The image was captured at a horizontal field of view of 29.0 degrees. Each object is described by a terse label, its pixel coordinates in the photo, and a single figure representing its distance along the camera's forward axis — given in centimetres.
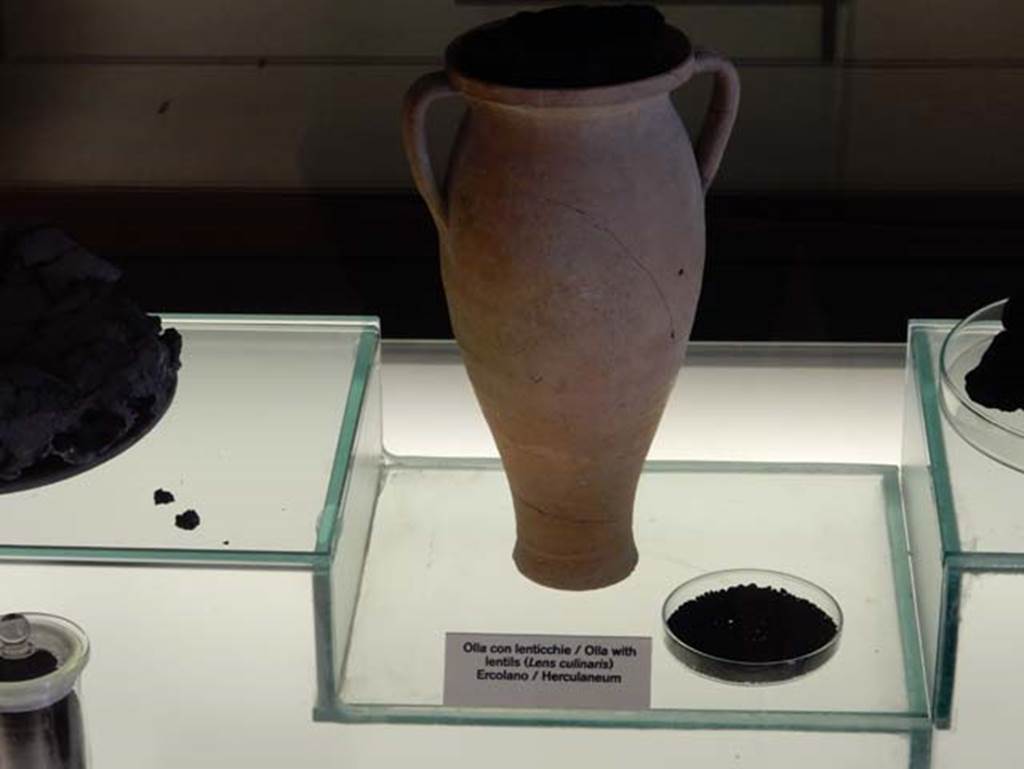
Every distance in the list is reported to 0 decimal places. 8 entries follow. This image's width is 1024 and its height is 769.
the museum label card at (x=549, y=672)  106
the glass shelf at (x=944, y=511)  102
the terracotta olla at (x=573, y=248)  96
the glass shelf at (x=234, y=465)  107
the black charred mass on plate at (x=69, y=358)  106
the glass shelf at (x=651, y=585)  107
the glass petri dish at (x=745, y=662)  108
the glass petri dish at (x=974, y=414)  112
